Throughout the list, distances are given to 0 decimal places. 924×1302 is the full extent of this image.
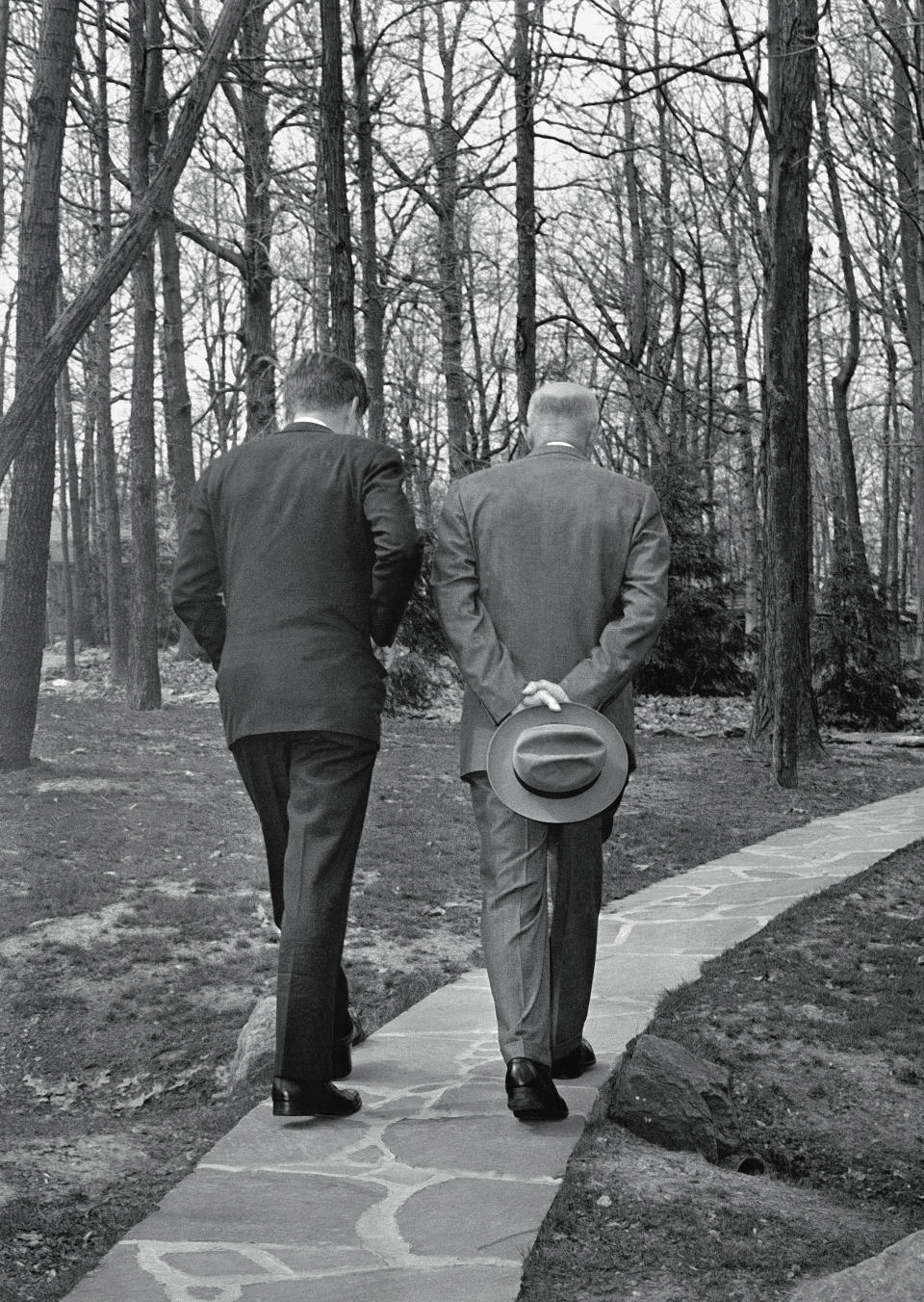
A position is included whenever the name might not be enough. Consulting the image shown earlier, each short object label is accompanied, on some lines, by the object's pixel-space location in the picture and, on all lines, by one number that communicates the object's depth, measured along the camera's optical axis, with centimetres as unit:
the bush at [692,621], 2098
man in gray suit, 413
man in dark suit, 399
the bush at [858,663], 1928
